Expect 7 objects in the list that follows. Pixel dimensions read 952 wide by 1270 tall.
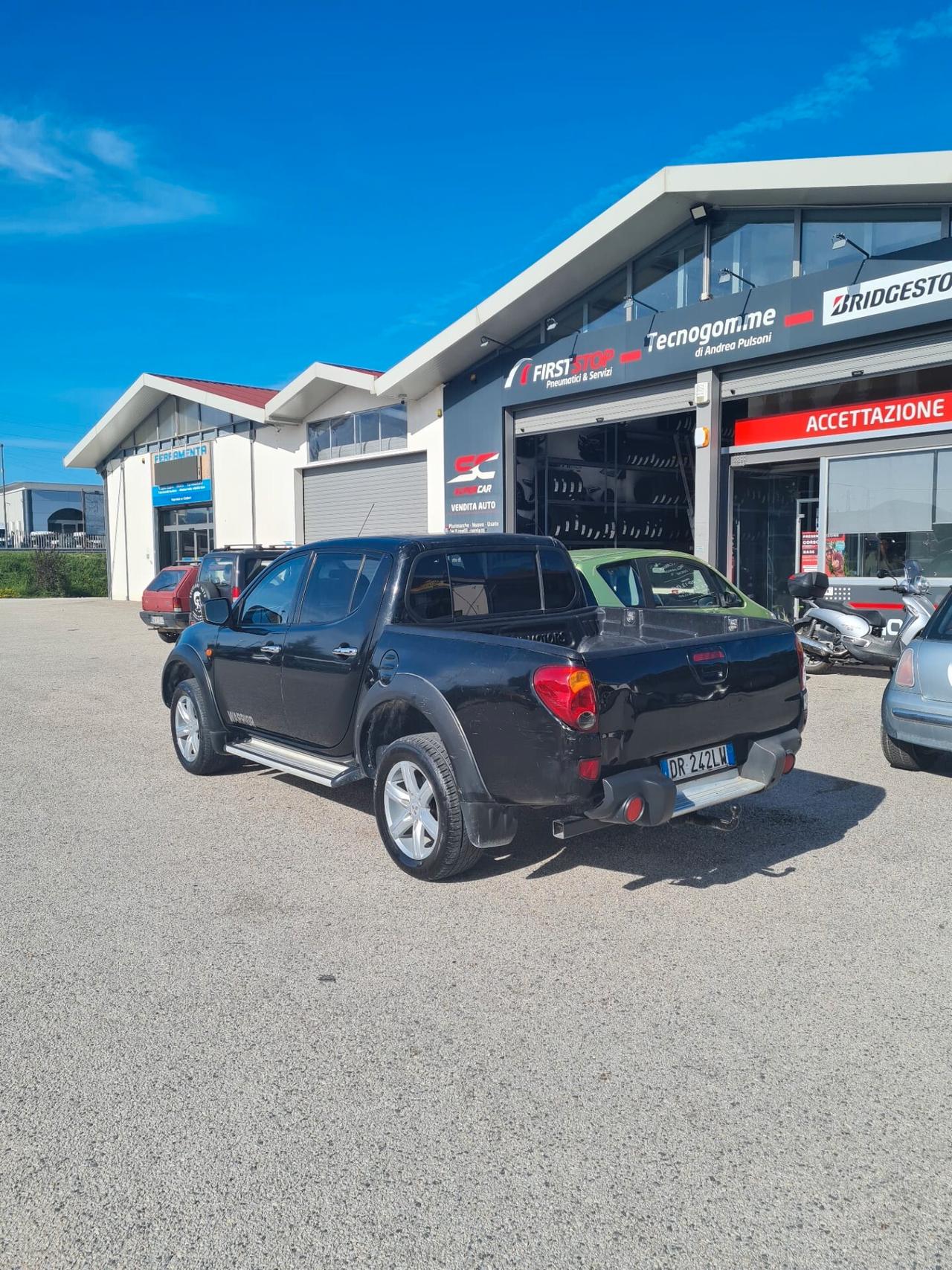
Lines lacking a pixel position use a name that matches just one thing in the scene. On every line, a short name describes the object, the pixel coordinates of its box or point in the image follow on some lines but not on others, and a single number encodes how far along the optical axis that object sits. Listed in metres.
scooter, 9.45
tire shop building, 12.10
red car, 16.44
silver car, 6.00
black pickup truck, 4.07
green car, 8.63
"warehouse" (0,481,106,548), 67.50
